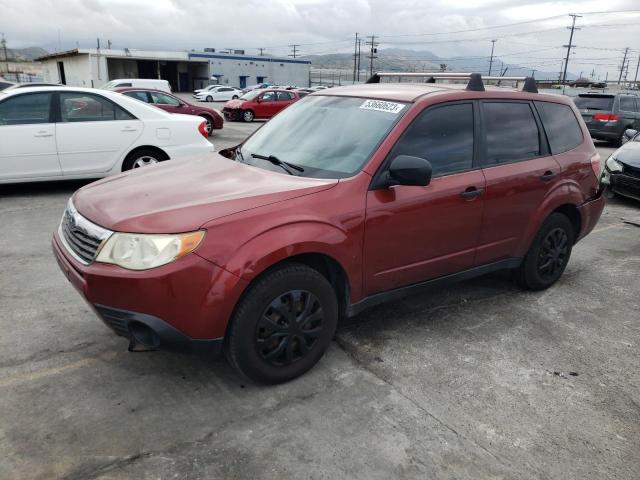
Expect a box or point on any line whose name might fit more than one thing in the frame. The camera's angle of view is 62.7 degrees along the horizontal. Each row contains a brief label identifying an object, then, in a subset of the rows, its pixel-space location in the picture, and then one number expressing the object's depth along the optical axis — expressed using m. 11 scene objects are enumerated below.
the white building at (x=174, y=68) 51.59
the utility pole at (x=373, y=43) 79.25
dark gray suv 16.45
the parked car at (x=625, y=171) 8.30
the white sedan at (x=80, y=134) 7.02
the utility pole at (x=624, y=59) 114.06
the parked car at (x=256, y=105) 22.64
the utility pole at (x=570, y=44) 75.62
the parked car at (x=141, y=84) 25.45
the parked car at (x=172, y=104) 15.31
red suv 2.65
